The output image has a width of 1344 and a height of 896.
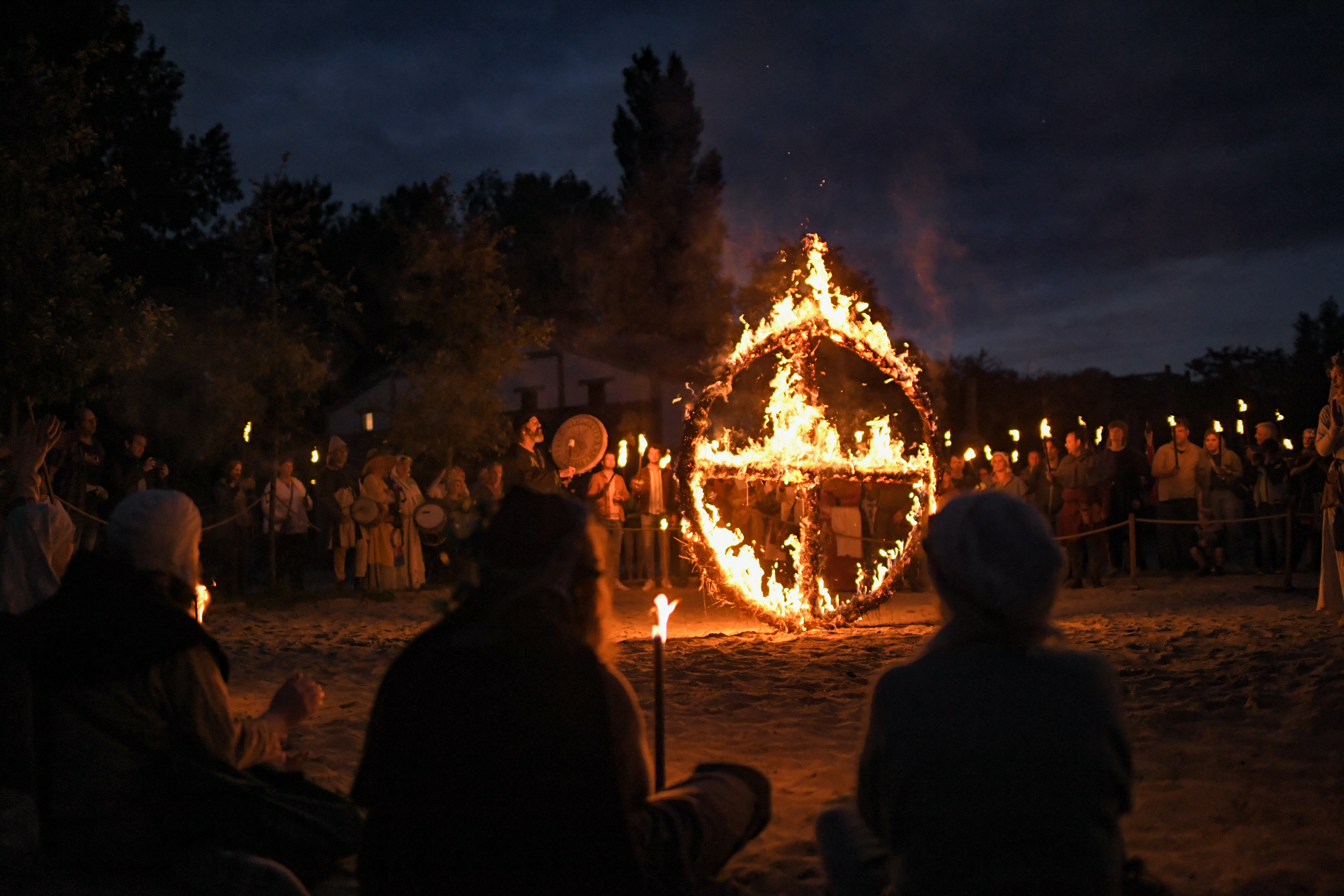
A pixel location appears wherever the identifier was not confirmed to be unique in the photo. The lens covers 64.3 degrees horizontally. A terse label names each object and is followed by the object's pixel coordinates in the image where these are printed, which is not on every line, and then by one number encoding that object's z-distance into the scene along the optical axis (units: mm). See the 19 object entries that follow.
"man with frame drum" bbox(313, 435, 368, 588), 15266
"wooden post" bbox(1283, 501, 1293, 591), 12500
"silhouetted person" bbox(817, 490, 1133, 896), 2346
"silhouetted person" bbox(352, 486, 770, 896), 2486
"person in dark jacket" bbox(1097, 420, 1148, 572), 14867
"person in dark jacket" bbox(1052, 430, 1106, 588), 14609
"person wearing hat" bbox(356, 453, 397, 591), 15344
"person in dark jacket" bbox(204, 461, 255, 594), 14664
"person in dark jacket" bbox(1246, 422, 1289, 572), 14703
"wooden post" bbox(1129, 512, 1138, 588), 13945
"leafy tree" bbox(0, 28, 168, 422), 12578
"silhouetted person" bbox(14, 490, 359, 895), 3309
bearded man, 14516
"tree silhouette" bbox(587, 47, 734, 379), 53750
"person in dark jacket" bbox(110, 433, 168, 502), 13219
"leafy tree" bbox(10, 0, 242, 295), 26438
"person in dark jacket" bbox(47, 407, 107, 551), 11688
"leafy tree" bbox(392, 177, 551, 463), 22828
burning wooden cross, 10703
